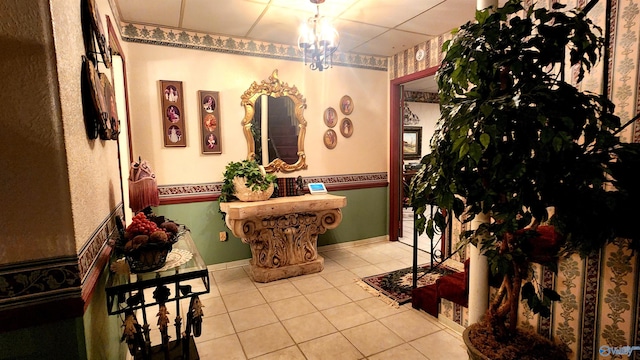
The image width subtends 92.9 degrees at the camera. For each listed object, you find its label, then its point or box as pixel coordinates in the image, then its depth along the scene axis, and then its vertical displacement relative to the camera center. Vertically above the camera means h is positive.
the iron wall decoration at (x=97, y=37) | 1.45 +0.65
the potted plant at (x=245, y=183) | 3.33 -0.30
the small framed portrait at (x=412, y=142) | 7.16 +0.23
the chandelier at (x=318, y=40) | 2.61 +0.99
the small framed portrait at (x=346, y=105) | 4.30 +0.69
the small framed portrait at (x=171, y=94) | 3.32 +0.71
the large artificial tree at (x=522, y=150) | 1.11 -0.01
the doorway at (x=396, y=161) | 4.53 -0.13
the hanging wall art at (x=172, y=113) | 3.32 +0.50
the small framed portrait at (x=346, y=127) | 4.34 +0.38
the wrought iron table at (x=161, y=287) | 1.41 -0.59
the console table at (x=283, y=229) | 3.13 -0.81
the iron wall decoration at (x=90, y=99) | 1.31 +0.27
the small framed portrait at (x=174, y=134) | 3.38 +0.27
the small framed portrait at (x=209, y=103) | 3.48 +0.62
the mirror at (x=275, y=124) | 3.73 +0.39
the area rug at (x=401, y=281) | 2.91 -1.36
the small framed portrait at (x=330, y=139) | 4.23 +0.21
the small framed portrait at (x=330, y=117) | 4.21 +0.52
